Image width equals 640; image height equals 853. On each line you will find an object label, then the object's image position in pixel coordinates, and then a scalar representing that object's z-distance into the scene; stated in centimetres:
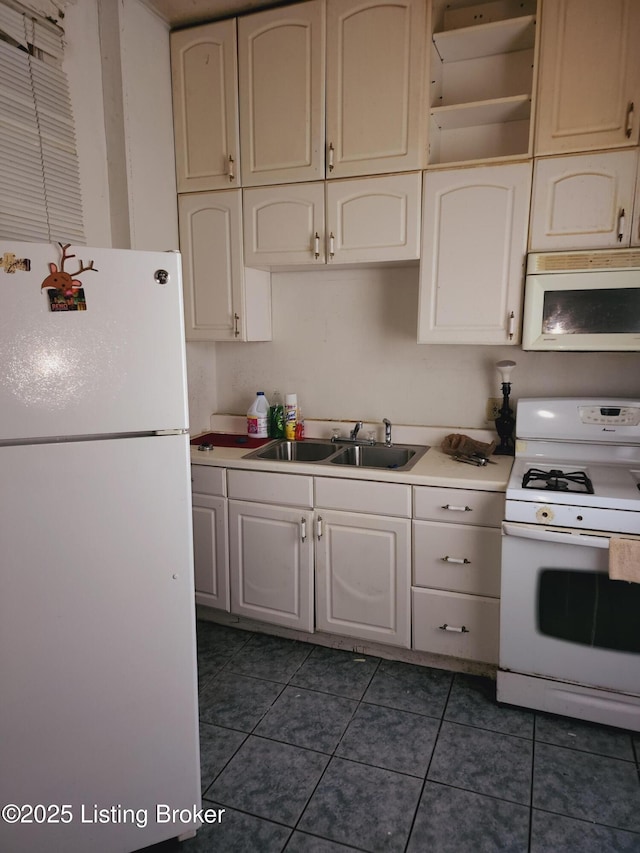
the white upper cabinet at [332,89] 226
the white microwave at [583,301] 210
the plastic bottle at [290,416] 288
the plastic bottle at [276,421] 292
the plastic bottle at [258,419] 290
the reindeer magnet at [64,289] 129
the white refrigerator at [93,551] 131
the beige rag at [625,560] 181
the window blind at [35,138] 193
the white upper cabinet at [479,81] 226
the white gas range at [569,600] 190
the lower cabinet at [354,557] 222
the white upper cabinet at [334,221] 235
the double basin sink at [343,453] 268
